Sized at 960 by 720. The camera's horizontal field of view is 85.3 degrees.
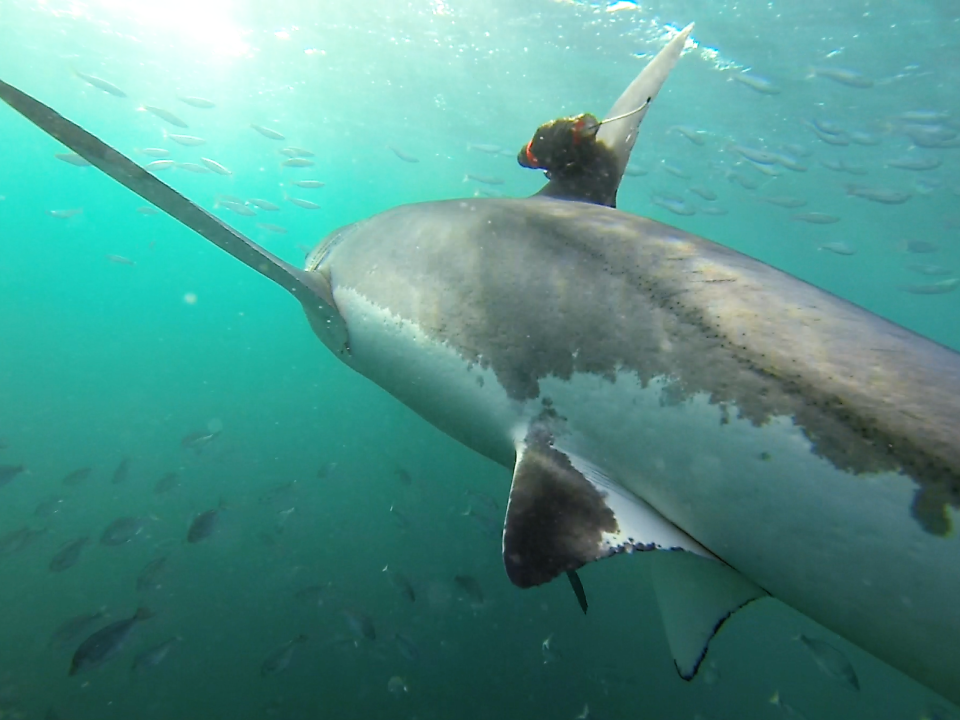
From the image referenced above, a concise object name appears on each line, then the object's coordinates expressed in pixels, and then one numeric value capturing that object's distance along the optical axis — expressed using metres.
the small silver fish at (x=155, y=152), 13.04
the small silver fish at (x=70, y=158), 10.78
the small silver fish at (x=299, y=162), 14.48
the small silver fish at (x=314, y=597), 7.16
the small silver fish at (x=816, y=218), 13.18
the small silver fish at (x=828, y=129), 12.62
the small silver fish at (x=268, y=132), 14.47
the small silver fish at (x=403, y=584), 6.07
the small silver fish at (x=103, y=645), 4.55
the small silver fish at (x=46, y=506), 7.91
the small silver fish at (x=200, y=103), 15.04
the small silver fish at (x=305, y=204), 15.88
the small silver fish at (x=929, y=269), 14.74
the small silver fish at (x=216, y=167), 13.88
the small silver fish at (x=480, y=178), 16.33
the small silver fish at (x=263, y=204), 16.23
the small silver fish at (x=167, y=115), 13.53
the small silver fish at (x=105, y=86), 13.47
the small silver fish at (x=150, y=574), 5.90
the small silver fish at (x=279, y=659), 5.38
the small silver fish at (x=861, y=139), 14.71
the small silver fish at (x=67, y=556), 6.17
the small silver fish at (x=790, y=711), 6.03
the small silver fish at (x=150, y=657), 5.09
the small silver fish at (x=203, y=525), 5.97
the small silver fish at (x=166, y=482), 7.99
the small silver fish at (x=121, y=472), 8.17
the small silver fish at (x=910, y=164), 13.61
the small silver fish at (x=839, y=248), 14.69
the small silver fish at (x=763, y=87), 12.61
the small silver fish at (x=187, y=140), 16.67
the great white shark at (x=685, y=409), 1.33
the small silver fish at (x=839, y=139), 13.36
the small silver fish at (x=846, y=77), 12.30
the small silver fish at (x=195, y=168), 14.56
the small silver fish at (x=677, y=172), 15.75
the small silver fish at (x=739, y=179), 16.01
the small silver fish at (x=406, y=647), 5.88
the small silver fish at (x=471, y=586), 6.26
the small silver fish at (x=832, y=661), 5.45
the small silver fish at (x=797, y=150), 20.34
